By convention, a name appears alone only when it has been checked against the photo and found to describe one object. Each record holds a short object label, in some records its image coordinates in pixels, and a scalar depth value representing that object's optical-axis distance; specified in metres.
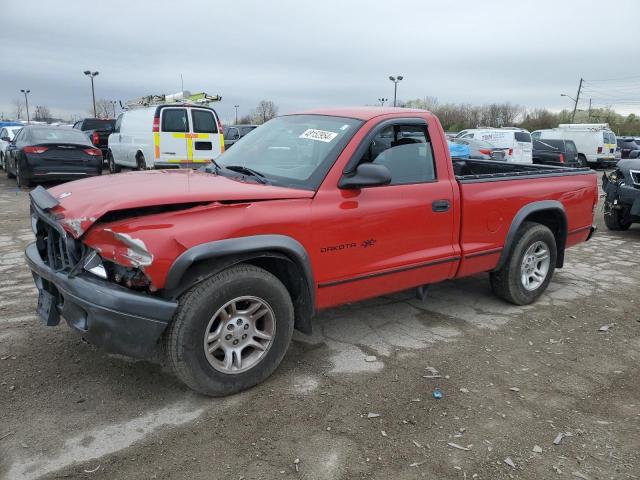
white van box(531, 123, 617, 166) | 24.73
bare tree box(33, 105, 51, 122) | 94.06
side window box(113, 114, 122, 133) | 14.81
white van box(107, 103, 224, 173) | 11.94
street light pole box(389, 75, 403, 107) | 36.59
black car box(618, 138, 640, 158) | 27.29
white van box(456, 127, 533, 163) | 19.77
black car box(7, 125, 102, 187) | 11.40
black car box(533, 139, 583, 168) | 22.16
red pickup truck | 2.83
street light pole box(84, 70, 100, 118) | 41.50
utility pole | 64.89
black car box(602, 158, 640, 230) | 8.16
